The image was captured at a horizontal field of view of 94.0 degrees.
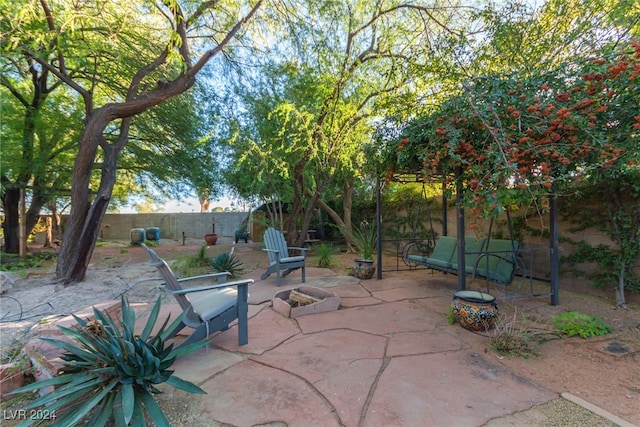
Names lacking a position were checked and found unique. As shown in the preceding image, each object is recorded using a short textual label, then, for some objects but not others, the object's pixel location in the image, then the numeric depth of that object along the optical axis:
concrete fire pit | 3.17
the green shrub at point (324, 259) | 6.28
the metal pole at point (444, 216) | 5.39
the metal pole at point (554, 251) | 3.35
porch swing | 3.49
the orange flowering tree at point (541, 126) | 2.00
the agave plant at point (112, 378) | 1.39
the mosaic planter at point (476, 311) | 2.63
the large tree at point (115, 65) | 3.90
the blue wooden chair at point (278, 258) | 4.57
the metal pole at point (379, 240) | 4.93
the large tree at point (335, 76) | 4.95
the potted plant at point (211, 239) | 11.27
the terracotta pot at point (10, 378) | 1.80
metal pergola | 3.32
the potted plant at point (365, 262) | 4.97
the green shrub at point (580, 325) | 2.57
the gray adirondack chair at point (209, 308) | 2.24
